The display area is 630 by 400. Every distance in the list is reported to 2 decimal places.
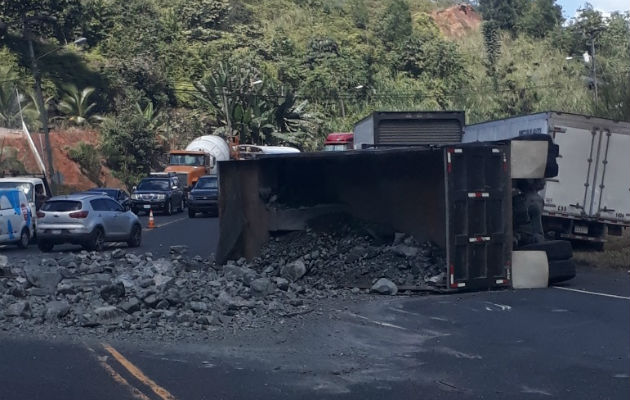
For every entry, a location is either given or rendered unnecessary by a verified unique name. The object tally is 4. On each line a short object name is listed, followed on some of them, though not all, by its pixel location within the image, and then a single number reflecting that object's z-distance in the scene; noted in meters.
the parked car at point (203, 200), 38.72
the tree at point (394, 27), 88.88
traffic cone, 32.80
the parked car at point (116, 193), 36.42
